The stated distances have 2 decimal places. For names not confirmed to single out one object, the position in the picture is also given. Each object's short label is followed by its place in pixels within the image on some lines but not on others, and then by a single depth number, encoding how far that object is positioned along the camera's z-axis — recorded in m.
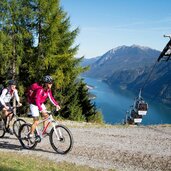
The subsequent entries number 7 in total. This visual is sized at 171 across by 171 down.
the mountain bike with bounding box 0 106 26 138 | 12.11
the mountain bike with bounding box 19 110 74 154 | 10.25
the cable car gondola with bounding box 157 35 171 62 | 19.25
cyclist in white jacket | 11.67
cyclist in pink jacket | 10.10
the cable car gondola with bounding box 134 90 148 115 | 30.93
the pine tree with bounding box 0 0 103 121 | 30.75
